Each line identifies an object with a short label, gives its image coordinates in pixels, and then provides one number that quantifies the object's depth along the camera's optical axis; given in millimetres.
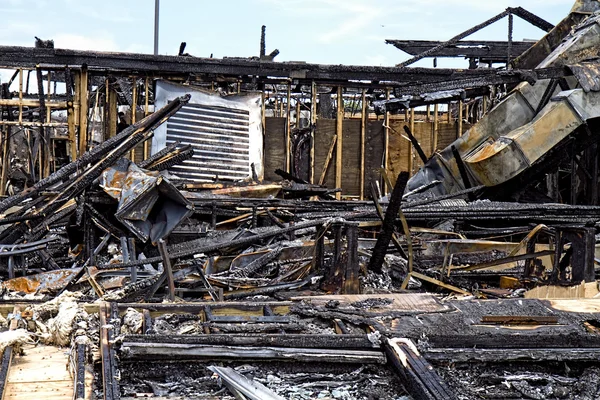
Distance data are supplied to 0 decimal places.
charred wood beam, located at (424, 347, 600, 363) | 6023
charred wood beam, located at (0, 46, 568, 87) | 15883
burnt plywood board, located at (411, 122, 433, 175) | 19156
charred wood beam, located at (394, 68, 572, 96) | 12852
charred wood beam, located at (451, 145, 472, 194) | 16391
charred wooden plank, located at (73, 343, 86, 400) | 4938
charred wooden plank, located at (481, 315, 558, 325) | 6941
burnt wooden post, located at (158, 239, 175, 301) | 7832
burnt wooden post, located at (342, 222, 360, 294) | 8562
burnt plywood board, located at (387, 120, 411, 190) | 18938
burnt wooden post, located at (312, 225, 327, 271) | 8986
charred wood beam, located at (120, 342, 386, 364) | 5730
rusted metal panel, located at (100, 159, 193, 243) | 9766
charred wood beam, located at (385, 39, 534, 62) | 22062
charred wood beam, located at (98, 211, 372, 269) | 9102
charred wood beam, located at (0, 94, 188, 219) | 10000
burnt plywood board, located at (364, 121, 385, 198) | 18594
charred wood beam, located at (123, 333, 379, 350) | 5938
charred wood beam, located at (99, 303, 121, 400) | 5038
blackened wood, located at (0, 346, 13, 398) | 5088
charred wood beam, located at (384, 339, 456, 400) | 5246
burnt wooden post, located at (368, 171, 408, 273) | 9016
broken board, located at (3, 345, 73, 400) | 5145
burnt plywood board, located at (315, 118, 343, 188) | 18234
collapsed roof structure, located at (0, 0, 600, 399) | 5848
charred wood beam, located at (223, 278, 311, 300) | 8469
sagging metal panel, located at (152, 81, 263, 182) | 16766
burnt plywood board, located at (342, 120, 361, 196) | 18422
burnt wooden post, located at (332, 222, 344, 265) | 8594
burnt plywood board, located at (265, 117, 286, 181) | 17891
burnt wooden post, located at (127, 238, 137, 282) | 10253
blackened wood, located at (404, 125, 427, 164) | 17566
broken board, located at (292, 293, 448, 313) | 7309
